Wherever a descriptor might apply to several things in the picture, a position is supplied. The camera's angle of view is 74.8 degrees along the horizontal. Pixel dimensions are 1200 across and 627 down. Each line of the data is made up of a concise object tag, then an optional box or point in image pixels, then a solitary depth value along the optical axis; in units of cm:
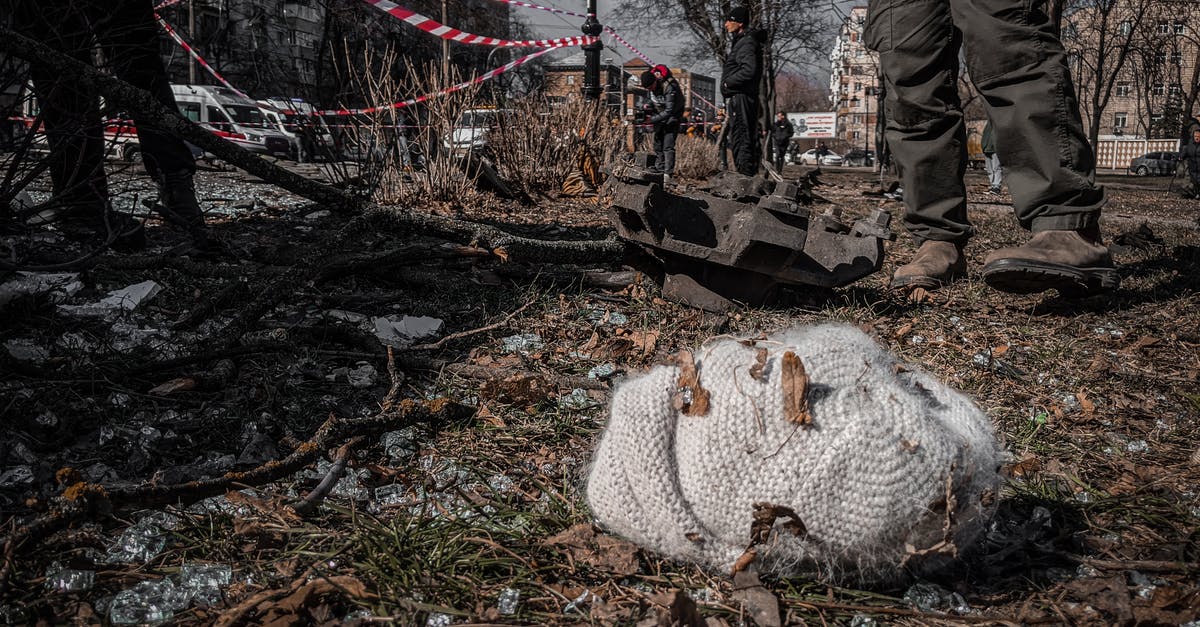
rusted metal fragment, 278
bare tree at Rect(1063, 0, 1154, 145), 2170
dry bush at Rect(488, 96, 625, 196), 823
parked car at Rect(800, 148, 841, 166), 6330
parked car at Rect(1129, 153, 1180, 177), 4044
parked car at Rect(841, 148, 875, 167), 6247
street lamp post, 1180
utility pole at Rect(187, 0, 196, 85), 2688
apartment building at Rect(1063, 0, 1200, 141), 2402
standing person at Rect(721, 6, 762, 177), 990
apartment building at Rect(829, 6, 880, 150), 9456
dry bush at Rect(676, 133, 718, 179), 1423
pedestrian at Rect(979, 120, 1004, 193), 1338
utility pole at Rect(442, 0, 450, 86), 727
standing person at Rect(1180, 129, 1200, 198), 1535
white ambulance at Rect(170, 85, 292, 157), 2173
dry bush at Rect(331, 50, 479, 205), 682
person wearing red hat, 1302
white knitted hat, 125
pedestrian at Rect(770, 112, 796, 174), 2419
